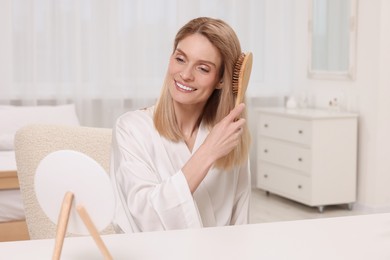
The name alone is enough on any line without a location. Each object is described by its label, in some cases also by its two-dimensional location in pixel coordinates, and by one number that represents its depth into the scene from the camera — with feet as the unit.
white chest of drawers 16.40
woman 5.05
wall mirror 16.62
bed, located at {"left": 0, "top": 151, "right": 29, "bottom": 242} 10.84
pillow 14.33
